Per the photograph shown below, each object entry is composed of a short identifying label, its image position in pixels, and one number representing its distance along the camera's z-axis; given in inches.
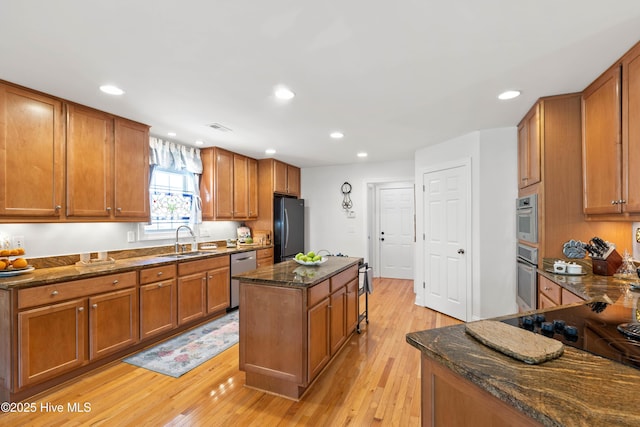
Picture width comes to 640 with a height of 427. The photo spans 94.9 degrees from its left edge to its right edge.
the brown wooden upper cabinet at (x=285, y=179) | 203.9
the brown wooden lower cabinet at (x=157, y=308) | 112.5
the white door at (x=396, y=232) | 230.4
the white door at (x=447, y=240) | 143.9
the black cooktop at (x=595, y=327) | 37.8
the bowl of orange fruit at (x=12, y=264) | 87.5
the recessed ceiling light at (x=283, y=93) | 92.4
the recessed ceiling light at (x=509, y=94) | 94.6
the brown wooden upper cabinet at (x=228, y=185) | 168.6
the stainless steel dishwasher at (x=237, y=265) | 158.9
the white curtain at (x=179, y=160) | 144.7
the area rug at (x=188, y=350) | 101.2
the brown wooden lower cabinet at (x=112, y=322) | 96.3
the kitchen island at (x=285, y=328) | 82.3
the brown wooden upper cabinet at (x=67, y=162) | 88.7
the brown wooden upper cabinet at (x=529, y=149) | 103.8
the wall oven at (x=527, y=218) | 105.0
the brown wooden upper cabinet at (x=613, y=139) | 71.7
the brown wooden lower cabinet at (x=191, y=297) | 128.5
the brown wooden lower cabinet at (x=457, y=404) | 30.3
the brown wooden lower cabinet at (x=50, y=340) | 81.0
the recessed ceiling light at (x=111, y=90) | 90.7
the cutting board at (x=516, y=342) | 34.5
